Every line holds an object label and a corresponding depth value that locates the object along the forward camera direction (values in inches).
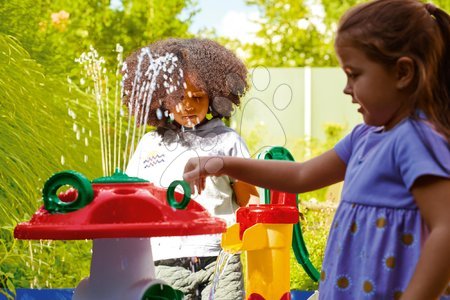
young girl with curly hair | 125.5
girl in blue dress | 77.8
